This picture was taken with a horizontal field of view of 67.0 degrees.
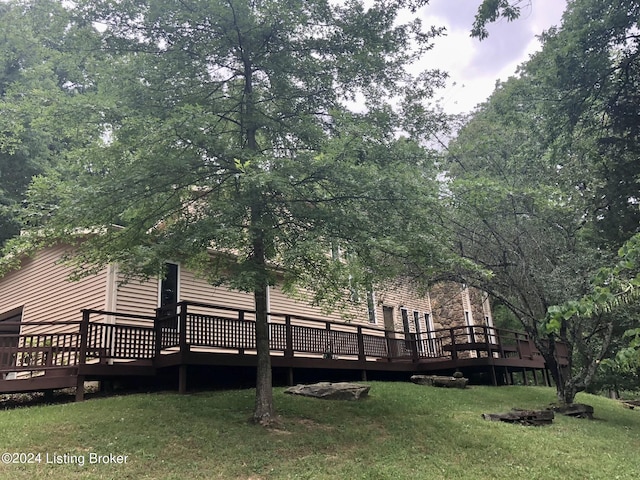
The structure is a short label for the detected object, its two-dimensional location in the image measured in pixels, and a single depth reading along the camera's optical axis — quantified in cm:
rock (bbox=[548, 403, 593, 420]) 1167
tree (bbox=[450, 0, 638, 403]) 906
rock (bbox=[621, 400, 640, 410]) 1672
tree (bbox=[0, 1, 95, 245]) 1758
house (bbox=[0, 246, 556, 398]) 927
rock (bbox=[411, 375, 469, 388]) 1362
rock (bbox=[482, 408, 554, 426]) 970
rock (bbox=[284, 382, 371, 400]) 1011
